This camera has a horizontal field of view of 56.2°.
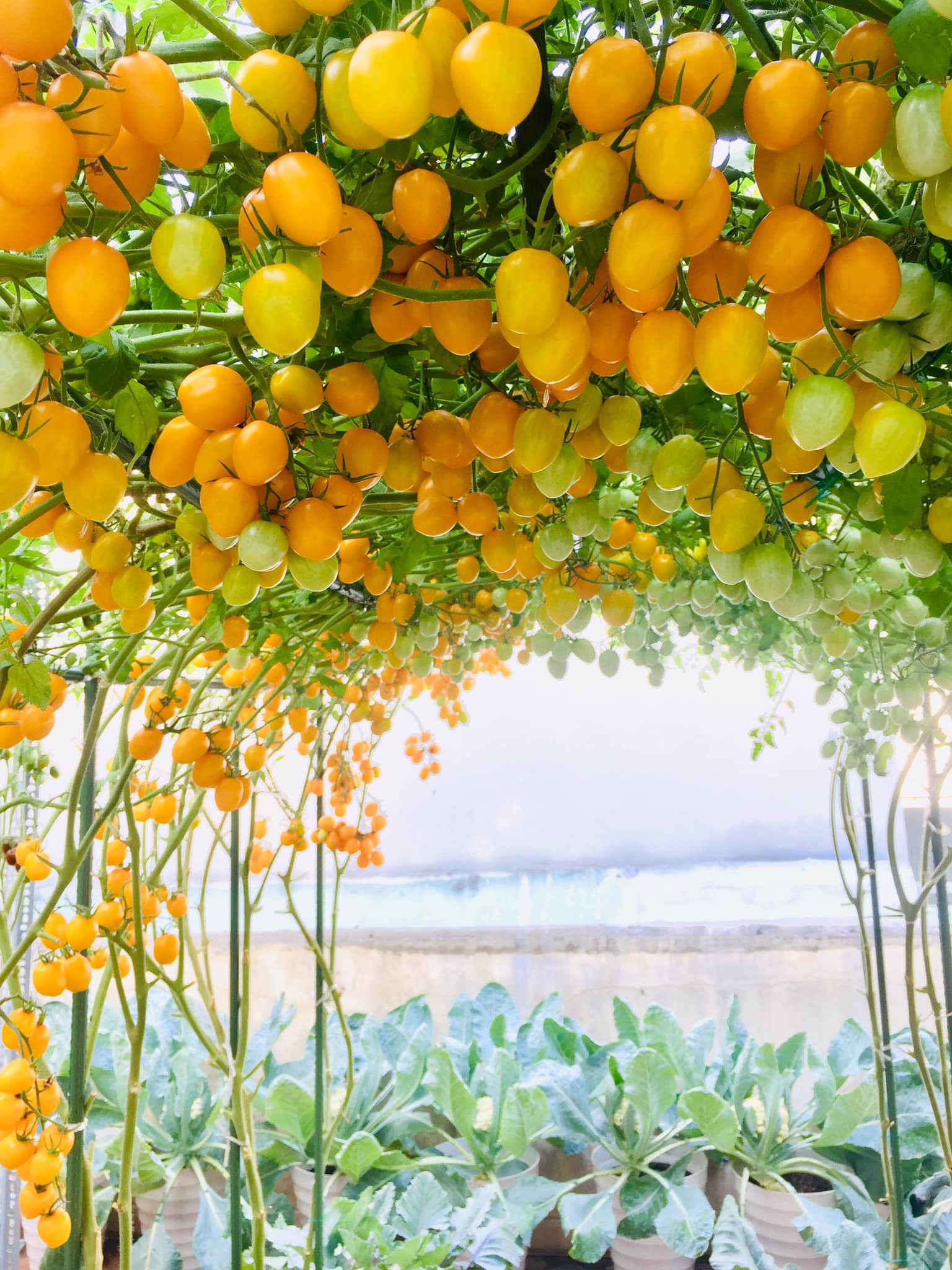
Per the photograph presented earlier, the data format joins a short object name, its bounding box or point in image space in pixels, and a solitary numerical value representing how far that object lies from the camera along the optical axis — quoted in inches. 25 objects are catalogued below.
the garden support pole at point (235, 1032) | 66.4
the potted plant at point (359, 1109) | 99.7
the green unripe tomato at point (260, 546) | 15.8
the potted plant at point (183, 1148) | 97.1
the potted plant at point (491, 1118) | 96.6
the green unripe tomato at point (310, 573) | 17.6
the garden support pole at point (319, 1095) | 72.5
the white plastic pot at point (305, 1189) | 98.1
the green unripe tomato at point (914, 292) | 15.0
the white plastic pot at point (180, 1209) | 96.9
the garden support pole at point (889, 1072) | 72.8
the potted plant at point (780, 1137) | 91.3
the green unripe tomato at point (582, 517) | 28.2
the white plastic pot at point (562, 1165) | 108.8
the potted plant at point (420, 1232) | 80.7
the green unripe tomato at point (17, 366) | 12.0
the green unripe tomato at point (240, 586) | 18.4
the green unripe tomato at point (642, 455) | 24.1
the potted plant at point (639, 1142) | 88.7
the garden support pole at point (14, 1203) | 69.6
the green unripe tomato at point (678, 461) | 22.0
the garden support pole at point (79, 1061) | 47.3
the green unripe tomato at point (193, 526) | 21.1
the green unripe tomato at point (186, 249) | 11.5
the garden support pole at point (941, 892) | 75.5
